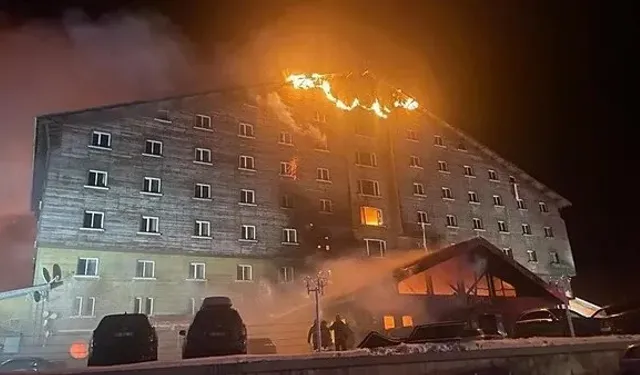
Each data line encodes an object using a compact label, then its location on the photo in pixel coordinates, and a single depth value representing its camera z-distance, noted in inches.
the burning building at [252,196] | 1096.2
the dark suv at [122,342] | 536.4
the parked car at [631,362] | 426.9
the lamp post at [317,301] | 829.4
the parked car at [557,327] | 752.3
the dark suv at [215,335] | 561.3
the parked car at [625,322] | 772.6
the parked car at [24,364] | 829.8
